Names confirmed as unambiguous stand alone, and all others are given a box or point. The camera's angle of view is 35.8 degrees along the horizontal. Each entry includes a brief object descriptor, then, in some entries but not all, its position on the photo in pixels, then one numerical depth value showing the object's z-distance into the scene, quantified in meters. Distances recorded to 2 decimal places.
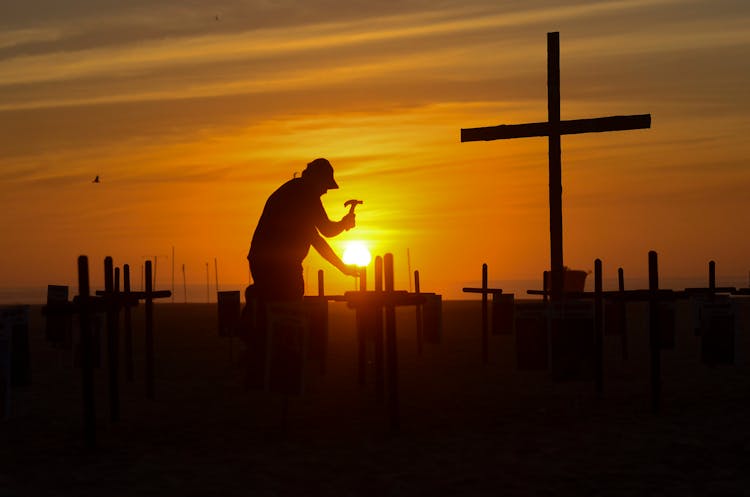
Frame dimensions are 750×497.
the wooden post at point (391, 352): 13.48
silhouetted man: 16.33
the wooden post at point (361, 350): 18.75
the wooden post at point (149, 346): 17.22
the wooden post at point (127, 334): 18.30
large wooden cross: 22.33
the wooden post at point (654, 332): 14.89
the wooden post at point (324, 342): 20.06
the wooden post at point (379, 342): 14.21
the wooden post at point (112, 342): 14.24
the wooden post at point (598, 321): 17.06
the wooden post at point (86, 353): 12.24
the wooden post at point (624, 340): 23.94
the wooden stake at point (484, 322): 23.16
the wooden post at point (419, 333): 24.78
